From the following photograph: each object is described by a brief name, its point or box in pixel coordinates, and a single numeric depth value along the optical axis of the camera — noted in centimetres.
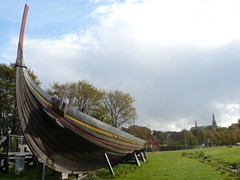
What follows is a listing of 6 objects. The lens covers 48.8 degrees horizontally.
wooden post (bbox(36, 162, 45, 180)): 826
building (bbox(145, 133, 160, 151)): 5600
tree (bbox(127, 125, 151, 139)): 4951
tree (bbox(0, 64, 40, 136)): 2725
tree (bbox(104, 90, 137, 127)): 4146
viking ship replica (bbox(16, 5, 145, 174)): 854
